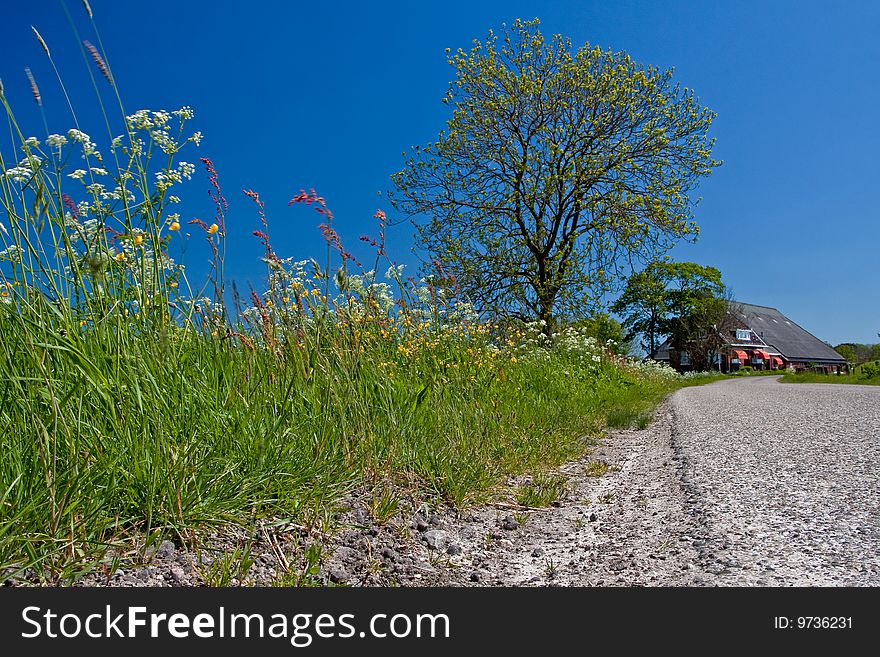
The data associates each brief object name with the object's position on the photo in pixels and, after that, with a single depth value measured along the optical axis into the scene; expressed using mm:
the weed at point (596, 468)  4133
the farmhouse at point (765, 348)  58250
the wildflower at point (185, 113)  3277
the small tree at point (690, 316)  54438
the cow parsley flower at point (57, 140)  2806
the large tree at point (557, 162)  16219
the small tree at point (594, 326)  16531
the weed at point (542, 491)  3295
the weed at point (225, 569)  1952
